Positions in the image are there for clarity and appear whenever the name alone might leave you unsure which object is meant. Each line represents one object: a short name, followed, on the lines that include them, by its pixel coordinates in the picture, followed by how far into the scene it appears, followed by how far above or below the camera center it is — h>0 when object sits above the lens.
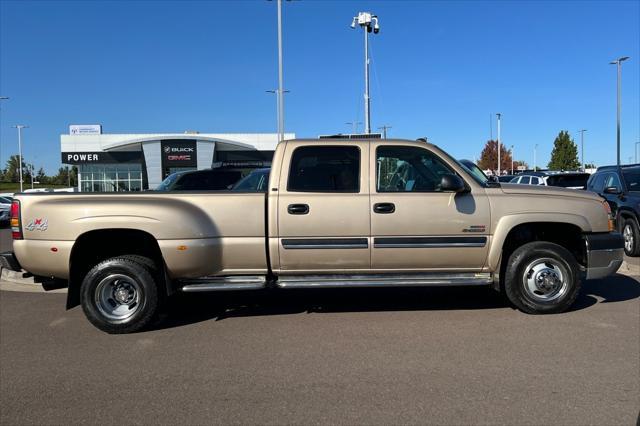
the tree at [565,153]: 64.88 +4.12
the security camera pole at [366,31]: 22.92 +7.33
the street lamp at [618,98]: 35.91 +5.78
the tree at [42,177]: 118.88 +4.08
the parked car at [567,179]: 17.56 +0.24
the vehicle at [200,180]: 11.34 +0.26
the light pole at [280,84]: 22.17 +4.70
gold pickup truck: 5.46 -0.48
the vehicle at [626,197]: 9.92 -0.24
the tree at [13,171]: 114.64 +5.32
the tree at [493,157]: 83.75 +4.97
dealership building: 50.22 +3.97
